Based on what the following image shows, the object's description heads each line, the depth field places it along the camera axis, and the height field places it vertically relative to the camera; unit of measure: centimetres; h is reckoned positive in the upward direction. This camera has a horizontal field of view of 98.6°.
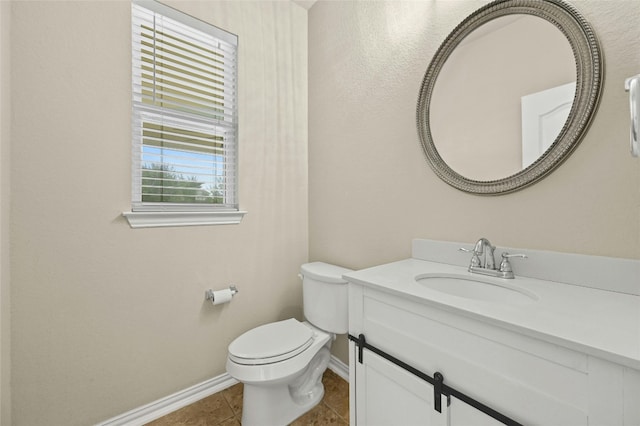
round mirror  92 +46
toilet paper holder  158 -47
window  145 +54
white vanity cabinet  55 -39
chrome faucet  100 -18
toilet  126 -68
